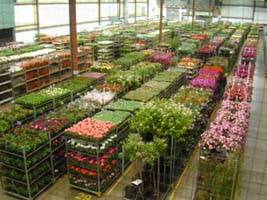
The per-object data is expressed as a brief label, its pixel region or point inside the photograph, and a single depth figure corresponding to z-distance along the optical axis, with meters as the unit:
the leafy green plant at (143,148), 6.93
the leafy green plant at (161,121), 7.23
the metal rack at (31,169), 7.49
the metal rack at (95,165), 7.68
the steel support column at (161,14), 23.22
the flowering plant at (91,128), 7.67
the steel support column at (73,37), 13.38
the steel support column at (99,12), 32.38
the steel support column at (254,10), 43.86
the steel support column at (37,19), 24.18
